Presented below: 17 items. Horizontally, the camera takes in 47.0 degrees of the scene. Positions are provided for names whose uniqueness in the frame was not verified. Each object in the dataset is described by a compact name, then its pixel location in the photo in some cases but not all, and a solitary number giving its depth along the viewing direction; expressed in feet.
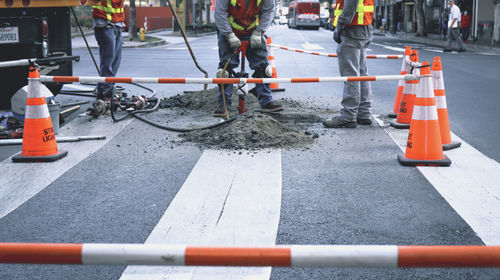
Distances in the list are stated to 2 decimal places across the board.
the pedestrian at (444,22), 113.02
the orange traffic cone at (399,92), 24.94
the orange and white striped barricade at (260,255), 5.72
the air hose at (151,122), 21.57
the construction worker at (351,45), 21.97
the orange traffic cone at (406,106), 22.49
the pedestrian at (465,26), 95.45
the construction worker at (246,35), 24.09
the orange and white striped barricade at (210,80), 18.74
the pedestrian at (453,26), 75.15
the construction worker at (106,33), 27.50
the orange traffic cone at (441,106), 19.36
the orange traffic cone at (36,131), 17.74
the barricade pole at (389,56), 26.29
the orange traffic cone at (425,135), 17.06
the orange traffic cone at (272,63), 33.50
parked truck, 24.00
